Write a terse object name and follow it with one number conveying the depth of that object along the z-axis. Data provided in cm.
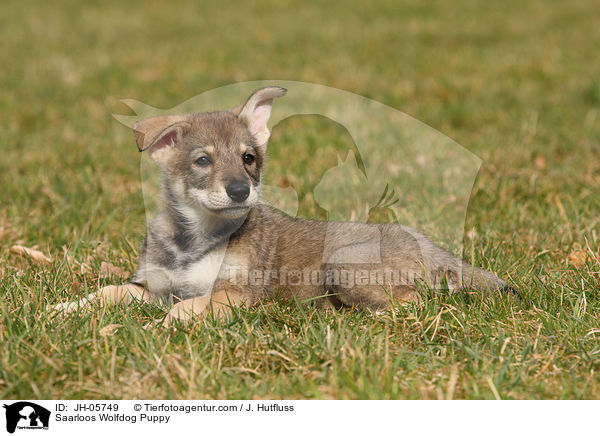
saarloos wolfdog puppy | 365
